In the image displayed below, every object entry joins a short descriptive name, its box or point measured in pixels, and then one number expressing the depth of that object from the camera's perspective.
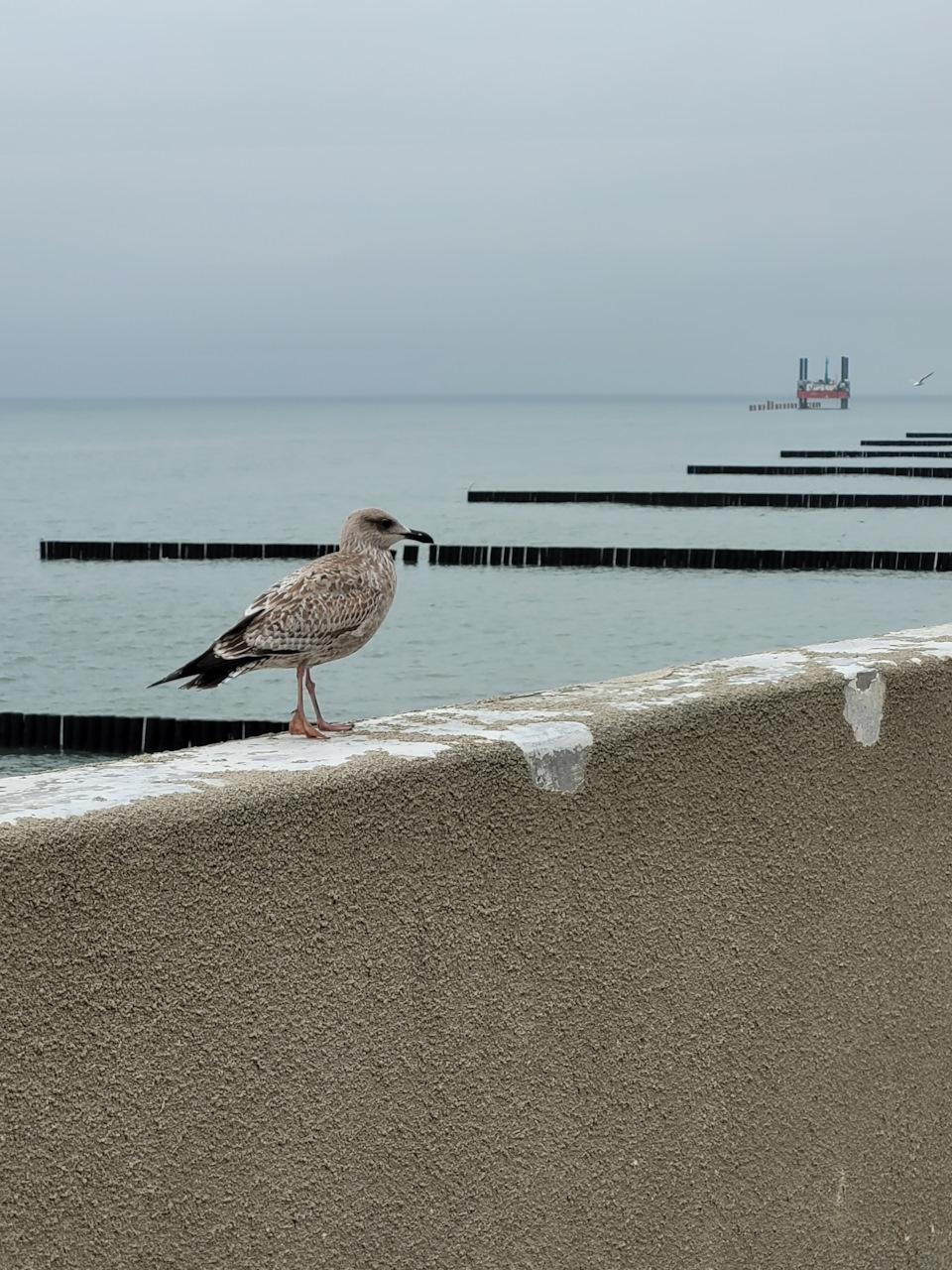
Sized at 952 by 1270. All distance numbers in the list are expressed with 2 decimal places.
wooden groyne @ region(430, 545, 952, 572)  31.45
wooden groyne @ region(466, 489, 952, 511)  45.16
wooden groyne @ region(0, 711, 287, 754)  15.06
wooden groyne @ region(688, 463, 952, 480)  57.06
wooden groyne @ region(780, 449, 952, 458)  68.88
